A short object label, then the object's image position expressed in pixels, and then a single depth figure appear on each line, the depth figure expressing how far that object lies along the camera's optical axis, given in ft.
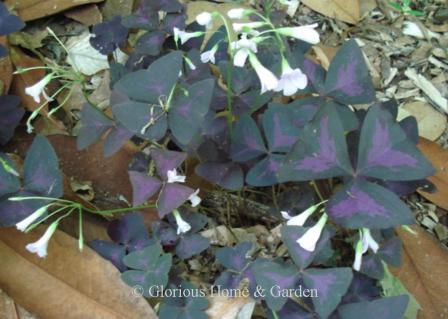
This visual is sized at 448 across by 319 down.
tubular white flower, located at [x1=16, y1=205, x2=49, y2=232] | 1.33
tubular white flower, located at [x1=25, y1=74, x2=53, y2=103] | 1.38
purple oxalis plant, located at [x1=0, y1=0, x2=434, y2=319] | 1.23
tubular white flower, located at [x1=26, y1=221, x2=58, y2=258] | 1.33
